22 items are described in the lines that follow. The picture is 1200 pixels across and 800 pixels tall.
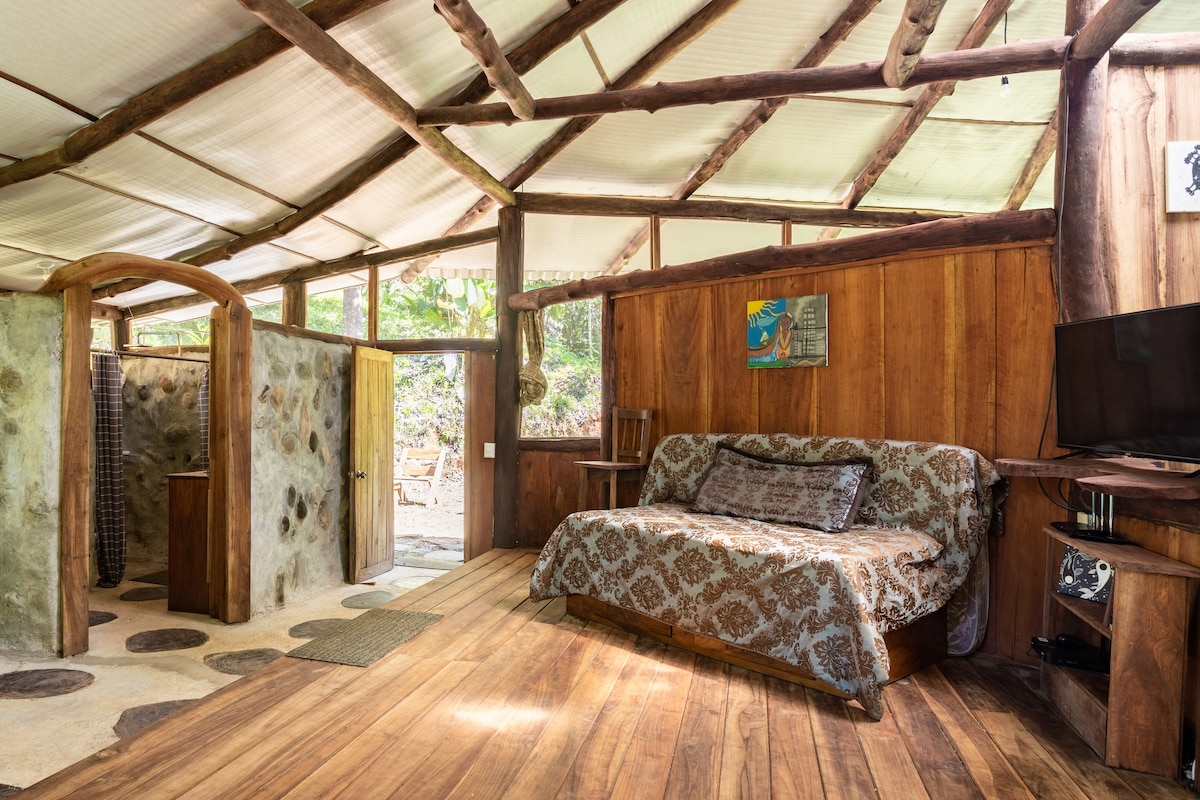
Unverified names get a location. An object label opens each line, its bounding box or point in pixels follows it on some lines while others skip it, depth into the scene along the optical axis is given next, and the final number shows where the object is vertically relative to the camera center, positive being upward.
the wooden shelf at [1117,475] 2.02 -0.26
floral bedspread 2.55 -0.73
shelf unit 2.04 -0.84
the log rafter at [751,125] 4.21 +2.18
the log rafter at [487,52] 2.83 +1.74
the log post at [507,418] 5.47 -0.09
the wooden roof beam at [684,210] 5.49 +1.68
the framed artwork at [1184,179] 2.81 +0.98
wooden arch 3.42 -0.15
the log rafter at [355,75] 2.78 +1.75
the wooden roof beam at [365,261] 5.98 +1.44
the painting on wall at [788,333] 3.81 +0.44
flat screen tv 2.10 +0.07
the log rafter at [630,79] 4.16 +2.36
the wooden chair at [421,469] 8.98 -0.87
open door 5.11 -0.47
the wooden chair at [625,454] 4.48 -0.34
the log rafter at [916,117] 4.15 +2.16
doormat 3.06 -1.19
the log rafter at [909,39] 2.43 +1.54
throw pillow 3.20 -0.45
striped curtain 5.00 -0.46
